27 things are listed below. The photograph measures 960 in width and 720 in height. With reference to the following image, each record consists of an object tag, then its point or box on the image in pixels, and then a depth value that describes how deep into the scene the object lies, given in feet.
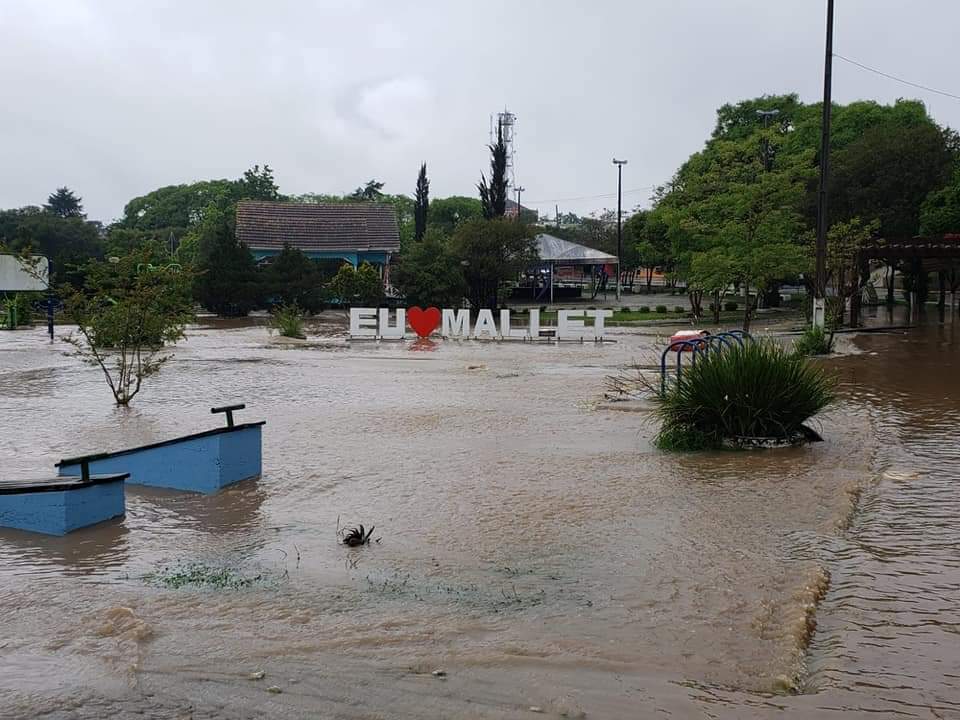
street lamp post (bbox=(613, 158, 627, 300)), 223.71
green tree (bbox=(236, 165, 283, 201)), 298.15
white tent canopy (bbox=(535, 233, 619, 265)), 195.11
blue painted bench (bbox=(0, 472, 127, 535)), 26.84
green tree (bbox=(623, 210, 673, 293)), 186.60
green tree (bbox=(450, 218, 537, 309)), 167.53
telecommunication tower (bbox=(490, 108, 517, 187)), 269.64
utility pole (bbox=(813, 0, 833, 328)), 86.69
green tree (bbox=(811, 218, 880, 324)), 111.65
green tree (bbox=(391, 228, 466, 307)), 159.63
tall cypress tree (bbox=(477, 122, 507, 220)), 210.79
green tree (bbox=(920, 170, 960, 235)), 139.23
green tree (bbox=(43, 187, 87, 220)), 380.99
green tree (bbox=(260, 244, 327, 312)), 159.63
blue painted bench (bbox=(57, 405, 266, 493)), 33.12
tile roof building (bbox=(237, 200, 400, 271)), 195.21
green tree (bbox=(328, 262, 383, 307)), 165.27
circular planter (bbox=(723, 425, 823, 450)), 39.01
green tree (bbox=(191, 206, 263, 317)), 157.38
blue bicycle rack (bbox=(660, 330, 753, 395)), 41.15
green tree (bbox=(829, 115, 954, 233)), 150.59
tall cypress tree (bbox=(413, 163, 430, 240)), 257.79
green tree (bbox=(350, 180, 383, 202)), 354.95
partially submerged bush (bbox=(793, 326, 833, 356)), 81.47
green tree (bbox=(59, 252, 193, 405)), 55.21
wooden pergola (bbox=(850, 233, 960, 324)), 116.37
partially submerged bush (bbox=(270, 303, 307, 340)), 110.73
